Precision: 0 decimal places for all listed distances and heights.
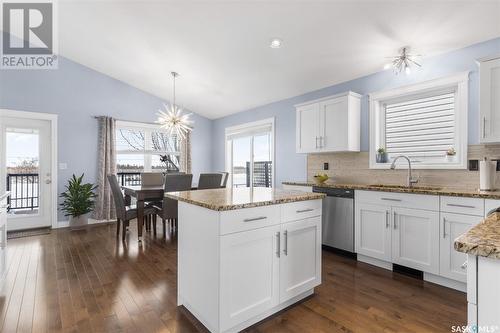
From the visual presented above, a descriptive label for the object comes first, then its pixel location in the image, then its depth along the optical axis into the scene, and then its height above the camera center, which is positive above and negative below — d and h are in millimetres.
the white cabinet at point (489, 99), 2391 +629
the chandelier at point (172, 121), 4402 +758
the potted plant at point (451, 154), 2922 +139
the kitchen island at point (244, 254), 1694 -641
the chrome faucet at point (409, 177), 3072 -134
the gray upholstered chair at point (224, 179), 4813 -248
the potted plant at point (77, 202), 4797 -675
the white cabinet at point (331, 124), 3586 +619
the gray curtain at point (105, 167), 5219 -30
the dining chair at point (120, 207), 3918 -624
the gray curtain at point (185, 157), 6457 +218
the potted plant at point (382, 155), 3500 +151
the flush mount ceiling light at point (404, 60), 2986 +1242
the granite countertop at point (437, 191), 2237 -242
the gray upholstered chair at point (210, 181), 4039 -239
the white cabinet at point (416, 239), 2535 -739
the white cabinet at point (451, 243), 2340 -718
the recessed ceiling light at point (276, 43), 3201 +1538
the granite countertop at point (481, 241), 760 -237
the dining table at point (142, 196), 3799 -454
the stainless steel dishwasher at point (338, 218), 3232 -675
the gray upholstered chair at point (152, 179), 4793 -246
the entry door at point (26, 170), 4520 -83
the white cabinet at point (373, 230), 2881 -741
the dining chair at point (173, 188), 3775 -325
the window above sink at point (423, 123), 2881 +543
